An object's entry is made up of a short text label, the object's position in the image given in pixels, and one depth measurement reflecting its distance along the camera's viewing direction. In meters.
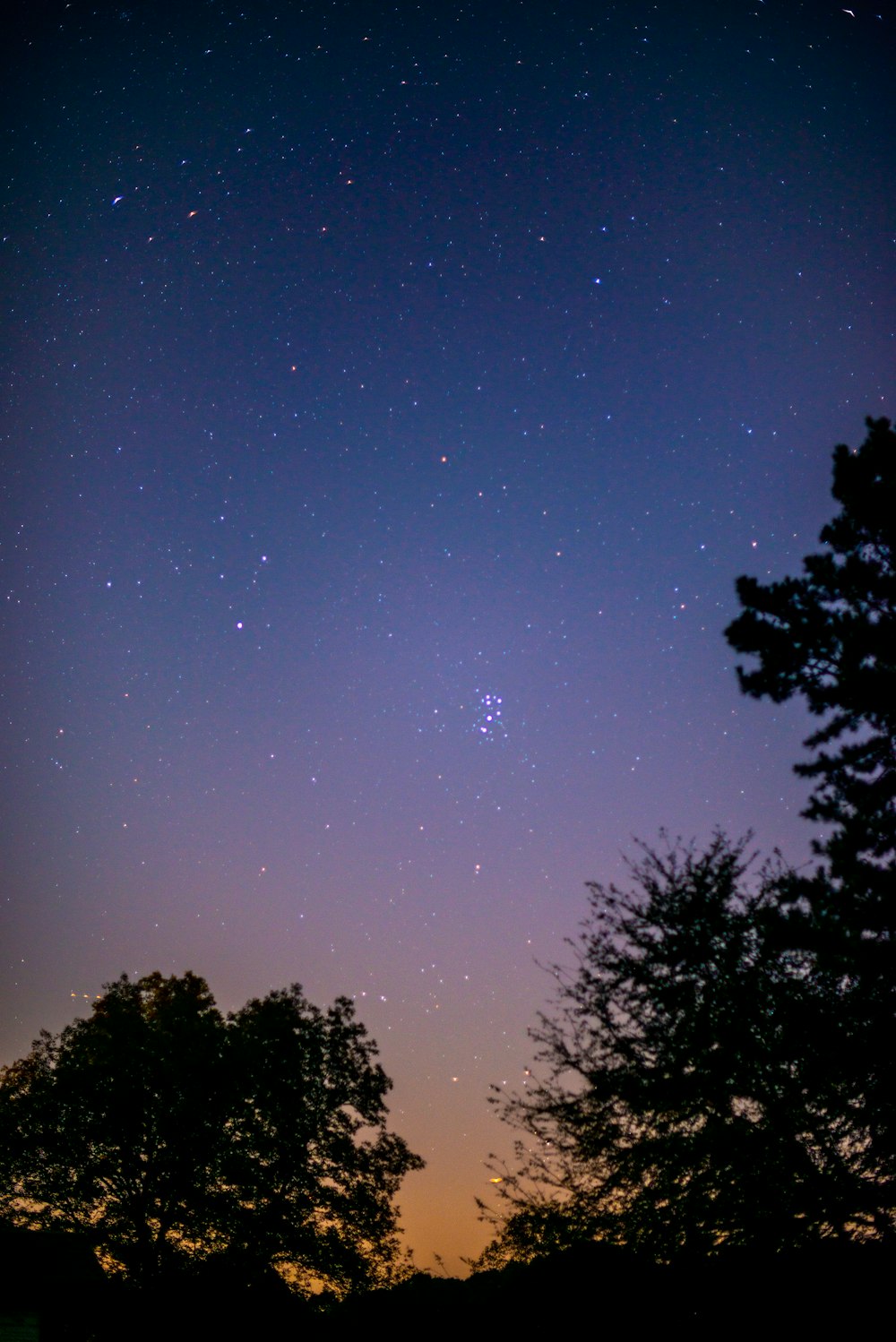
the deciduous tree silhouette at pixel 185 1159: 21.34
